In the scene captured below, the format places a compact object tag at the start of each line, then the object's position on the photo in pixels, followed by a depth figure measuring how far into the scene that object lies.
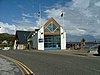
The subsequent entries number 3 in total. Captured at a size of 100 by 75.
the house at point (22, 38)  37.25
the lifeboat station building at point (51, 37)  27.59
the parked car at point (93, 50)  14.82
